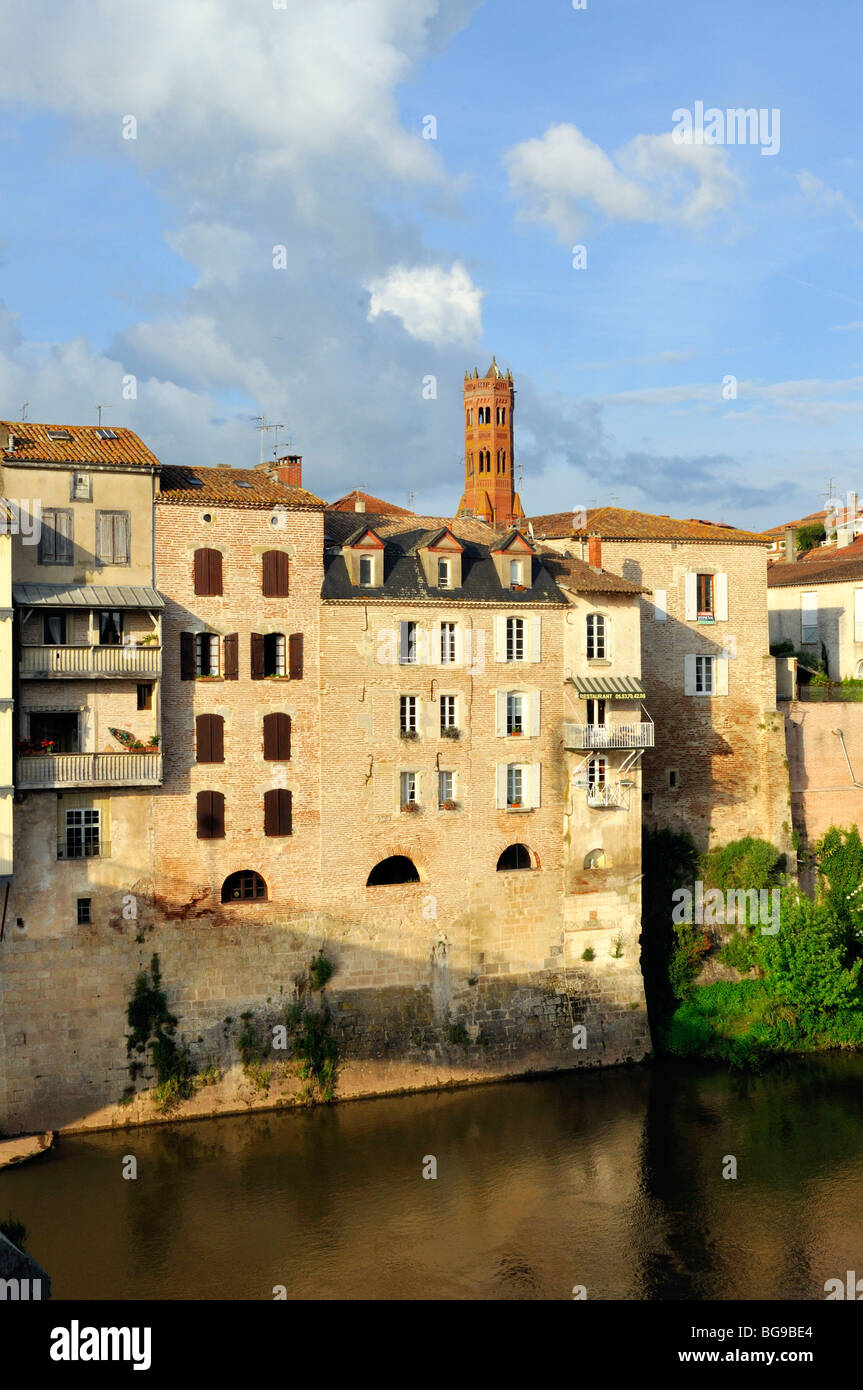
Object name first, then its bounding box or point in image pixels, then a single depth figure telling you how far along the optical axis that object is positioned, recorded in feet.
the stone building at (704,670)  172.55
